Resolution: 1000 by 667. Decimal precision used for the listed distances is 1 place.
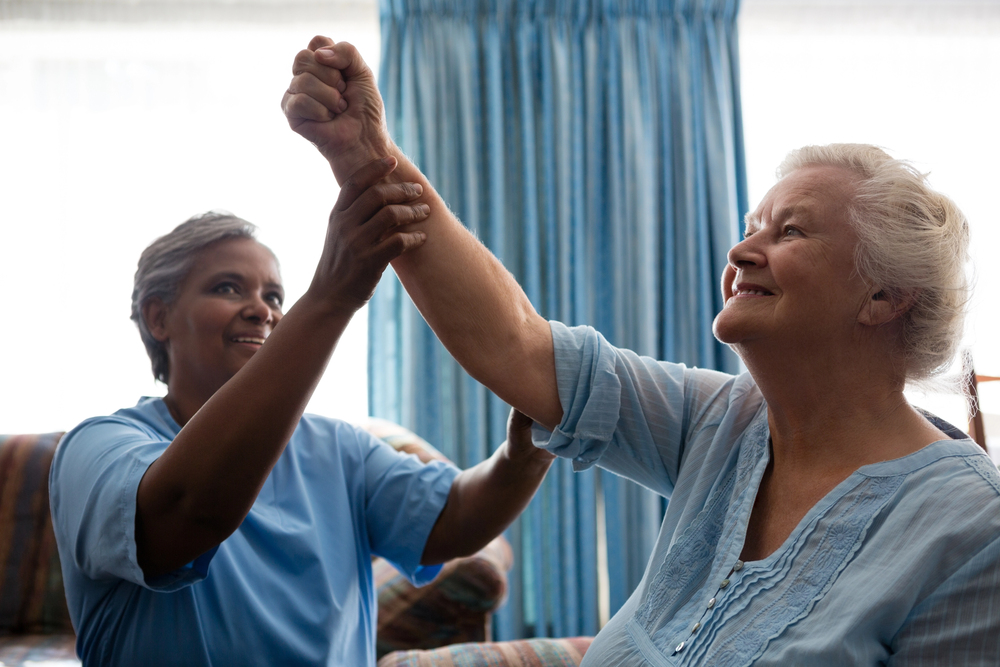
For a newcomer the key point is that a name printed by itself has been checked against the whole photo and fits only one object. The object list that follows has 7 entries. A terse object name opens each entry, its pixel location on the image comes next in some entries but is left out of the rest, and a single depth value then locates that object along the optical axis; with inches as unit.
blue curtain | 115.4
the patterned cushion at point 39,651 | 75.0
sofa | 74.0
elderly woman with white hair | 33.0
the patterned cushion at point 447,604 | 74.1
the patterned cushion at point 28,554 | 85.4
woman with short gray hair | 38.7
